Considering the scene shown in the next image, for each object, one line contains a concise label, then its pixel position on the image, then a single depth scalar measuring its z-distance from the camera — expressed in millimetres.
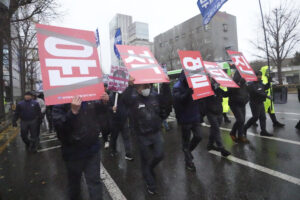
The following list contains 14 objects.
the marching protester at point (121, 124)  4457
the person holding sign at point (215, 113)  4047
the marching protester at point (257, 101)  5102
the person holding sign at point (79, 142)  1993
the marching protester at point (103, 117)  2369
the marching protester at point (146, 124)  2773
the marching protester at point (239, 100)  4797
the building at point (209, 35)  41688
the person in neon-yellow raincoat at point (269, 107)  5891
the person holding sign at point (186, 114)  3305
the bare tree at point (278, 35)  20359
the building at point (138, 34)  59969
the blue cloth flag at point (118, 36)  8791
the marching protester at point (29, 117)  5516
